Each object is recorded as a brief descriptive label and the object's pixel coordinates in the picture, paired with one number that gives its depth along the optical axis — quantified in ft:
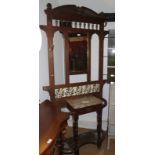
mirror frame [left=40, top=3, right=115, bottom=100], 8.34
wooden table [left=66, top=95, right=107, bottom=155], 8.17
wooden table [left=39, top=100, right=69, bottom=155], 4.75
